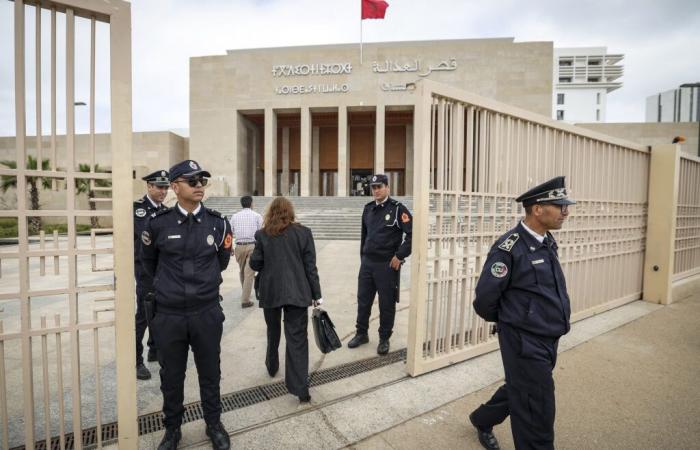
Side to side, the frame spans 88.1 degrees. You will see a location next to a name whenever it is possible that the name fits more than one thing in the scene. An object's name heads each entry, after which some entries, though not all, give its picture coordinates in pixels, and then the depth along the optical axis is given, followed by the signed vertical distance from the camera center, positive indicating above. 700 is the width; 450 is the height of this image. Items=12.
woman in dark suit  3.29 -0.71
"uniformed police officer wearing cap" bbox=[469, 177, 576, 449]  2.21 -0.66
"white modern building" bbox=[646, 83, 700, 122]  69.31 +21.30
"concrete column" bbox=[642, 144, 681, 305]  6.46 -0.29
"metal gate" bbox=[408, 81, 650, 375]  3.77 +0.09
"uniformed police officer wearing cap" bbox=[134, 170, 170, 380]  3.75 -0.25
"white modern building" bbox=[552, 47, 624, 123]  75.19 +26.47
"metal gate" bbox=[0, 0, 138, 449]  2.12 +0.04
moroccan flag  25.66 +13.72
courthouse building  27.55 +8.96
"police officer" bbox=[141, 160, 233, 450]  2.63 -0.73
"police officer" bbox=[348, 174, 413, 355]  4.28 -0.63
